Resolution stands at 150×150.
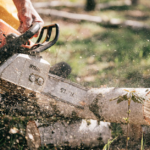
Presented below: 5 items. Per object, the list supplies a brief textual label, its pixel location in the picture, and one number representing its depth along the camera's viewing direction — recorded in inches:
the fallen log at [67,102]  113.3
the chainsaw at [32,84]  111.1
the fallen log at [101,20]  211.3
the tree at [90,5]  314.5
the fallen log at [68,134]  112.3
